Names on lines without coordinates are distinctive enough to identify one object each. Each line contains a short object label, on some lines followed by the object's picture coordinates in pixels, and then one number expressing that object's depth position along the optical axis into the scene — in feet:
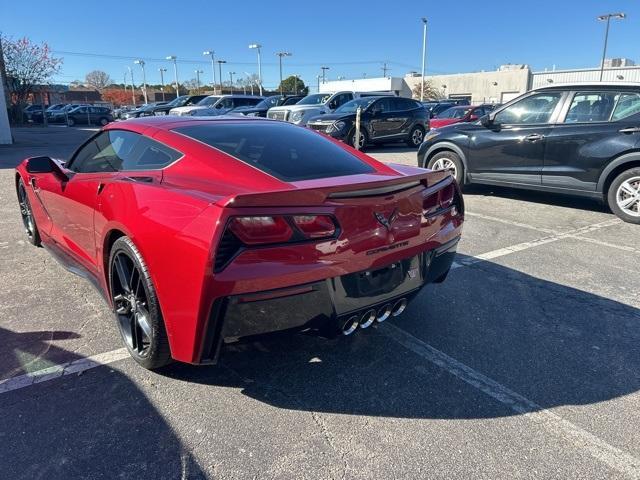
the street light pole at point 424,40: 151.87
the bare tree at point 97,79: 314.76
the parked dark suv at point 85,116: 117.80
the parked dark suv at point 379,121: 47.96
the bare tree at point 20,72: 102.73
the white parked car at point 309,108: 57.41
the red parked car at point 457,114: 50.78
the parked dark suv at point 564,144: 21.09
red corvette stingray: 7.22
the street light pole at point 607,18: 137.18
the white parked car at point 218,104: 66.80
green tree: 306.55
